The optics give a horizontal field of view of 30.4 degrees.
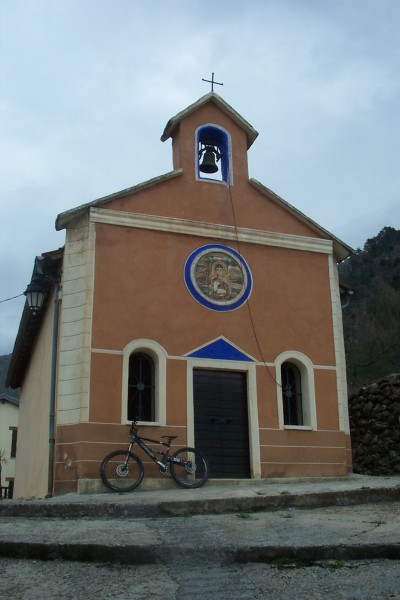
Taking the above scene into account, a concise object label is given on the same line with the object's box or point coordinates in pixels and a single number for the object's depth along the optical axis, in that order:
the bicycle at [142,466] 13.81
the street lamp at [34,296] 15.59
